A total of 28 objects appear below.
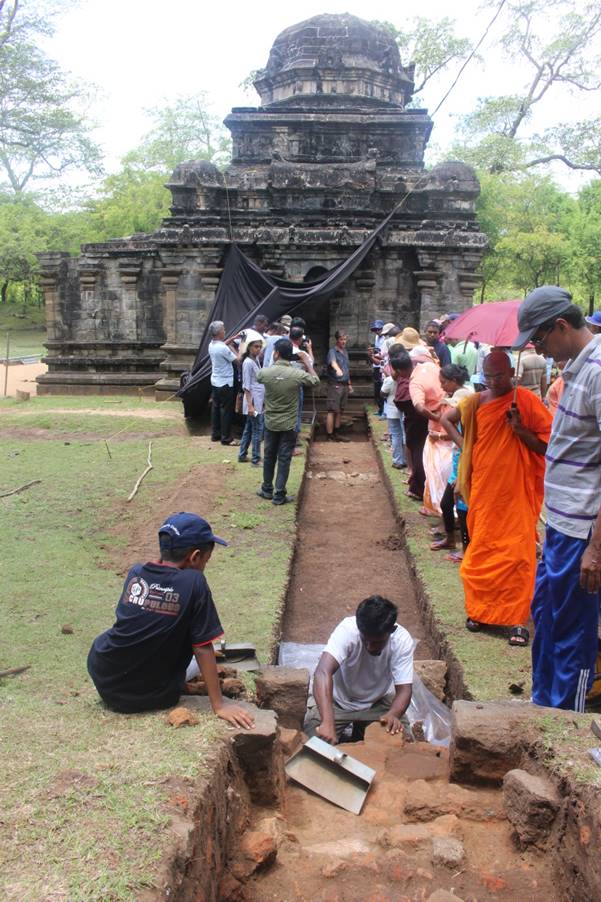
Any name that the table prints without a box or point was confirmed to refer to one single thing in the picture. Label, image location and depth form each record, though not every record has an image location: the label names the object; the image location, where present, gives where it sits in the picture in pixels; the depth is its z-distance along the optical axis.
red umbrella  5.12
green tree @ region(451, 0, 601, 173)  29.31
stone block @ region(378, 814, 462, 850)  2.74
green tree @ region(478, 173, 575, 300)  24.48
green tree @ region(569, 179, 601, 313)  23.31
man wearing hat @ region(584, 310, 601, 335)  6.11
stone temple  13.27
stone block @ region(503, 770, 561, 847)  2.73
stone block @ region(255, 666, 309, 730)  3.77
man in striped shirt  3.11
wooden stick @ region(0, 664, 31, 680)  3.81
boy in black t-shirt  3.02
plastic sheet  4.02
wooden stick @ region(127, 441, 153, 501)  7.84
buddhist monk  4.55
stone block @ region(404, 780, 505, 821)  2.98
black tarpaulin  11.83
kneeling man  3.64
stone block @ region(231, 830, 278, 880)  2.63
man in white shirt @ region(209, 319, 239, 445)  9.90
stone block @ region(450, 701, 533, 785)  3.14
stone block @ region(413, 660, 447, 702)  4.38
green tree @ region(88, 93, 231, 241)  28.72
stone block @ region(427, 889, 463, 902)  2.34
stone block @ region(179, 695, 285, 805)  3.01
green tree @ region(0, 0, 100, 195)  29.42
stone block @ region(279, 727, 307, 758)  3.42
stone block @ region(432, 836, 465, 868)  2.64
